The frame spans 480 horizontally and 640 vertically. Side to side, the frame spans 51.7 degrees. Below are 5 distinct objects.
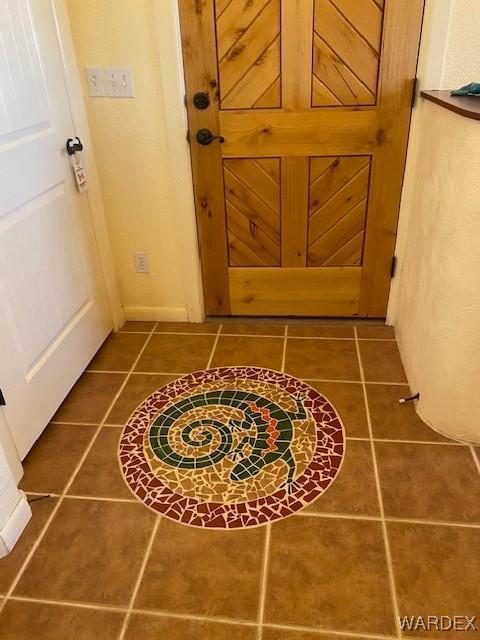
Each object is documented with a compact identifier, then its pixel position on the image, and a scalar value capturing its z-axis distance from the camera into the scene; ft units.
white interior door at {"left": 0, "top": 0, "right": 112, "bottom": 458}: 5.44
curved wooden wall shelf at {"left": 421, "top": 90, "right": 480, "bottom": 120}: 4.72
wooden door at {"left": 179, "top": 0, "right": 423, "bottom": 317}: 6.36
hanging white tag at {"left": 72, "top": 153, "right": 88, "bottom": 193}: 6.80
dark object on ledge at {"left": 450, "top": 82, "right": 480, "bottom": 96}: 5.63
